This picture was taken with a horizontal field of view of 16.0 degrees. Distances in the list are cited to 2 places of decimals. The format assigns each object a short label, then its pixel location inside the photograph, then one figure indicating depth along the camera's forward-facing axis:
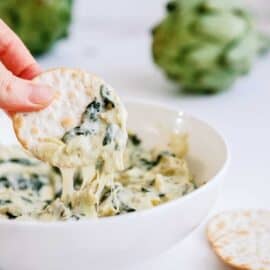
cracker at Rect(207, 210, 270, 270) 0.59
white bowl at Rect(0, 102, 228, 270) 0.53
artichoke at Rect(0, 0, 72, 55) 0.92
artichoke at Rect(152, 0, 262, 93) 0.85
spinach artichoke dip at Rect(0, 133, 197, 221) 0.59
